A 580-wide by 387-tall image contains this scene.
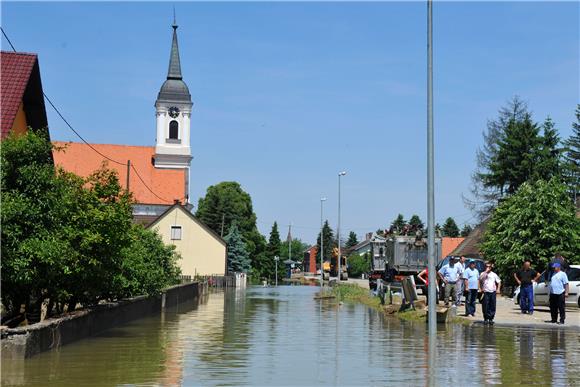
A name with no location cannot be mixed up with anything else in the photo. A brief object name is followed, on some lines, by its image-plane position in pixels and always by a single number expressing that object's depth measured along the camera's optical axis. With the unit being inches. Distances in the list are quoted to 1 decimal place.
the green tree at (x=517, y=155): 2186.3
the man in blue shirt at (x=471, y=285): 992.9
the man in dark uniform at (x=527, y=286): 1025.5
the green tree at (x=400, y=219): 7084.6
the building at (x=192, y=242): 3068.4
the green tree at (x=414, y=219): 6624.0
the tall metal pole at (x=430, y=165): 716.7
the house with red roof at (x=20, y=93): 973.8
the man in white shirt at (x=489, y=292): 906.1
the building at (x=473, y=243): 2487.7
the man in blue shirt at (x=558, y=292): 908.6
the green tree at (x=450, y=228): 6392.7
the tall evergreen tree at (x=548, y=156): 2160.4
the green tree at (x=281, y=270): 5329.2
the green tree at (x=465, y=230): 5155.5
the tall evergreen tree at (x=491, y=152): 2664.9
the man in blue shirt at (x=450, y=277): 1062.4
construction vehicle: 3340.6
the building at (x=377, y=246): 1889.8
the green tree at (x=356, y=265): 5162.4
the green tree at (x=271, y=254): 4972.9
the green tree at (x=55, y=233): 609.6
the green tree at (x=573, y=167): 2401.6
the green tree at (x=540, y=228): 1604.3
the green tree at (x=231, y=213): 4714.6
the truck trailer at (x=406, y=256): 1583.4
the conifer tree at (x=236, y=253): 4003.4
